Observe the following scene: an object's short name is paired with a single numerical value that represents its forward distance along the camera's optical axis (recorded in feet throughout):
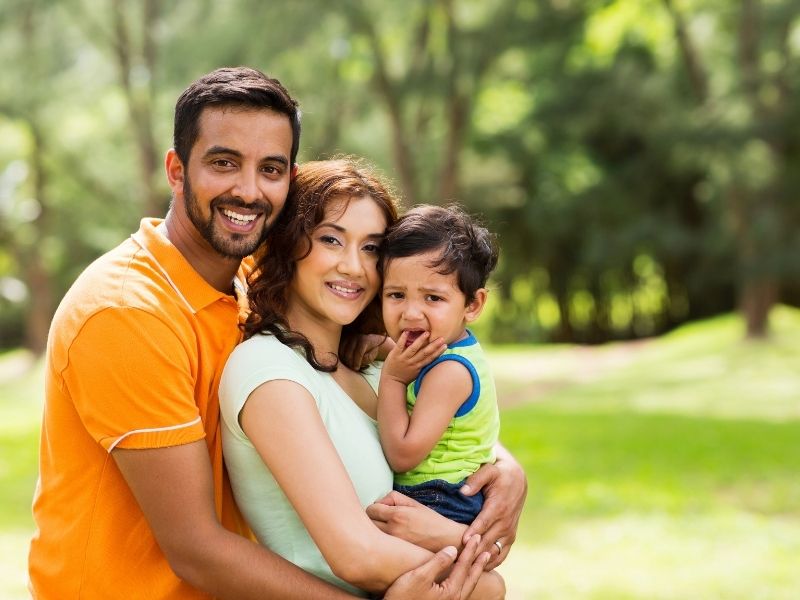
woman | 7.65
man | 7.54
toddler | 9.09
